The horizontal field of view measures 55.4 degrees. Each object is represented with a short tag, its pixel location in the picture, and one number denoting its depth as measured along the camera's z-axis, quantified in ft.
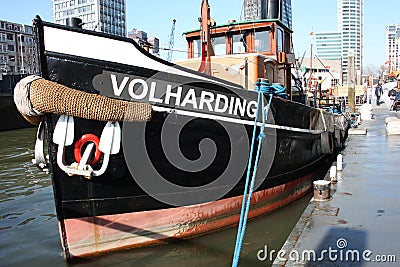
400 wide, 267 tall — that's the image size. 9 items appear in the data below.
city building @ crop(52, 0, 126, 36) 297.74
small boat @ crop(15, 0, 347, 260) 13.93
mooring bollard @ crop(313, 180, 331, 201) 18.53
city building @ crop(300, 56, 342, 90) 225.78
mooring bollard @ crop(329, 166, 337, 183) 22.33
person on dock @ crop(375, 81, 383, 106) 115.96
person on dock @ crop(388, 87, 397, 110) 118.54
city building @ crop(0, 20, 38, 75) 205.87
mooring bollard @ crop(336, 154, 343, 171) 25.11
